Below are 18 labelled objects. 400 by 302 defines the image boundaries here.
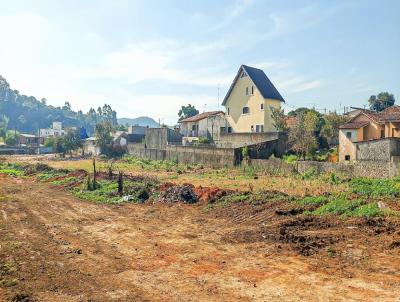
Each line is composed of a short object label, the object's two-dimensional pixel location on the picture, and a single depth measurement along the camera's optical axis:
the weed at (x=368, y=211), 14.66
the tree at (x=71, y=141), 61.20
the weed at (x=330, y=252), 11.04
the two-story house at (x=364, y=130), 30.28
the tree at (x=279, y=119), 41.59
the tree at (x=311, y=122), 35.56
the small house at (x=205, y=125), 51.27
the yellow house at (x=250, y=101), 45.91
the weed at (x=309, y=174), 26.45
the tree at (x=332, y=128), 39.47
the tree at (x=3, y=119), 156.91
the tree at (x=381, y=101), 53.12
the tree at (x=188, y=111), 80.93
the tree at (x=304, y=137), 33.19
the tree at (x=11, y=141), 80.19
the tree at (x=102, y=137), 58.84
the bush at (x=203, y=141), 46.34
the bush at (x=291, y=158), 33.27
